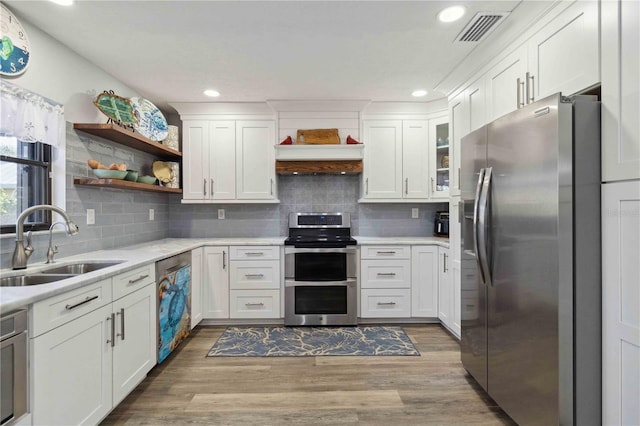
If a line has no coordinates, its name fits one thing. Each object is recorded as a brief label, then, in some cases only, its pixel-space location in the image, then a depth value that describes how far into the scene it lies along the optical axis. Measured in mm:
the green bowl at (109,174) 2396
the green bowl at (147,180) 2844
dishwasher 2398
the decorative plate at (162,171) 3449
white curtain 1781
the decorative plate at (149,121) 2820
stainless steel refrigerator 1400
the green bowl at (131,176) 2602
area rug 2732
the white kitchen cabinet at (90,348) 1345
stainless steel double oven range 3326
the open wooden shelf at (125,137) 2340
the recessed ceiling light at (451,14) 1892
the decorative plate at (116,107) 2416
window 1925
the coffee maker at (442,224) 3676
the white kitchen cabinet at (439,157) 3496
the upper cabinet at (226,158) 3596
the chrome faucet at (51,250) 2000
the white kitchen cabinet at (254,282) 3361
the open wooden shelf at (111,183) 2346
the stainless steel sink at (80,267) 1994
